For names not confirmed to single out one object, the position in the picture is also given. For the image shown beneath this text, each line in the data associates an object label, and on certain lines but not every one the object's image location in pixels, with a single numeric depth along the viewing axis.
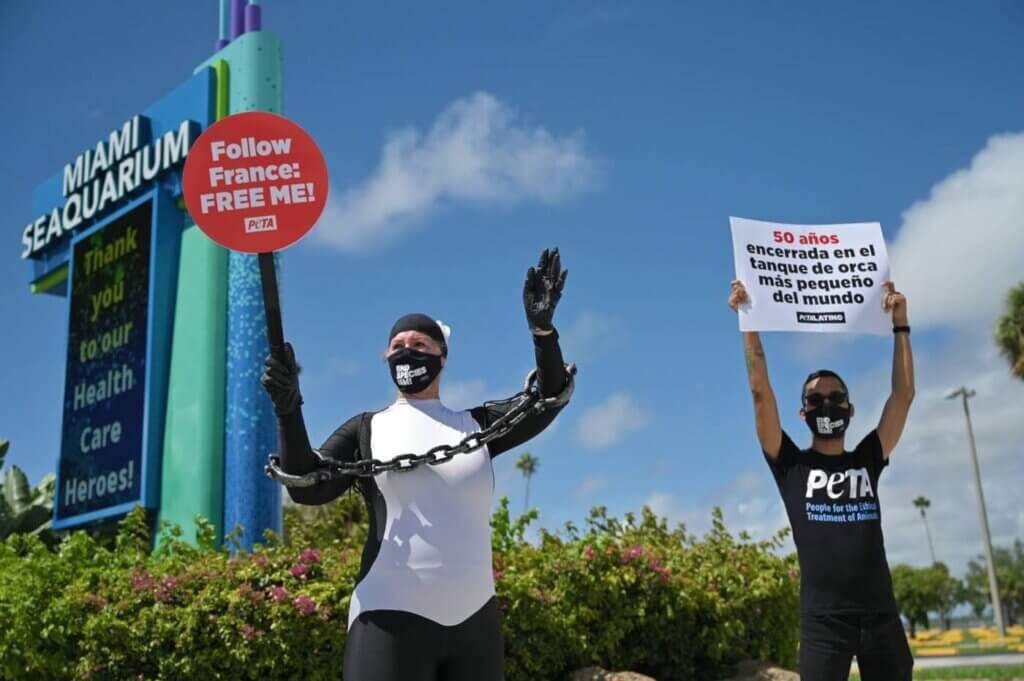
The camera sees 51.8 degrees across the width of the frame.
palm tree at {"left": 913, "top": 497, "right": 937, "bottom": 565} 82.50
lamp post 28.95
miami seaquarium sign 13.52
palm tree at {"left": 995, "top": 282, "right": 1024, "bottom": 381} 29.94
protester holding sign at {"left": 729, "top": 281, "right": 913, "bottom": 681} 3.80
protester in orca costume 2.91
